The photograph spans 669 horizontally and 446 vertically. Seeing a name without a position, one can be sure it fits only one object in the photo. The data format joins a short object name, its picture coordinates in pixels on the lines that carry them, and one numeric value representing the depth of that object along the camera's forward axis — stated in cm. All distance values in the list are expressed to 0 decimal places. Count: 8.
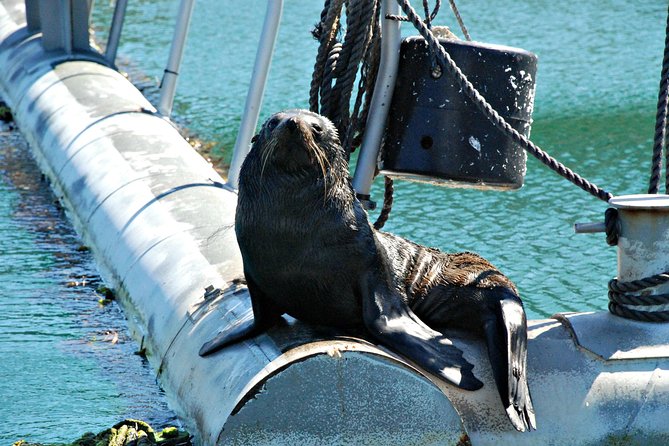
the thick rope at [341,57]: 940
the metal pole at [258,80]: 1224
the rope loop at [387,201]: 1038
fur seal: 712
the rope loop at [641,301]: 778
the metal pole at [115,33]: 1845
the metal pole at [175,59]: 1548
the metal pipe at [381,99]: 966
